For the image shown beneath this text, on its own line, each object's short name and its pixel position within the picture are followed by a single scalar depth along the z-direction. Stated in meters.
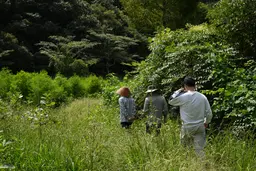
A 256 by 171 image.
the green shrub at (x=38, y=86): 15.84
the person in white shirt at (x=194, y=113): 5.71
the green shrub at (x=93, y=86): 19.52
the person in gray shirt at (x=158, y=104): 7.60
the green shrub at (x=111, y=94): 12.04
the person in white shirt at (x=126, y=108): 8.11
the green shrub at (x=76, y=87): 18.69
